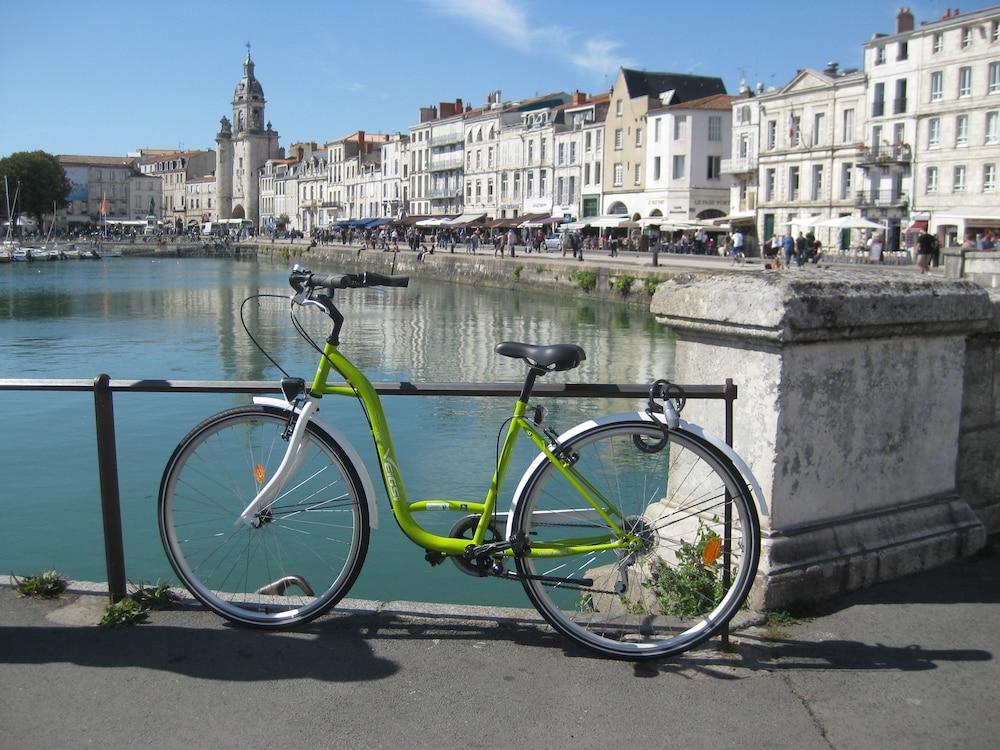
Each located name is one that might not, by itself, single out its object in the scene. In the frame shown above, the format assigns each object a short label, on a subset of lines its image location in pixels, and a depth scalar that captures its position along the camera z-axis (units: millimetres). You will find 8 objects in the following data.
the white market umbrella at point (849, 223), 45781
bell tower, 150125
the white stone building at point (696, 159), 65625
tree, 119312
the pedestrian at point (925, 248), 30203
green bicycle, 3338
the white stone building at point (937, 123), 46406
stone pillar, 3713
